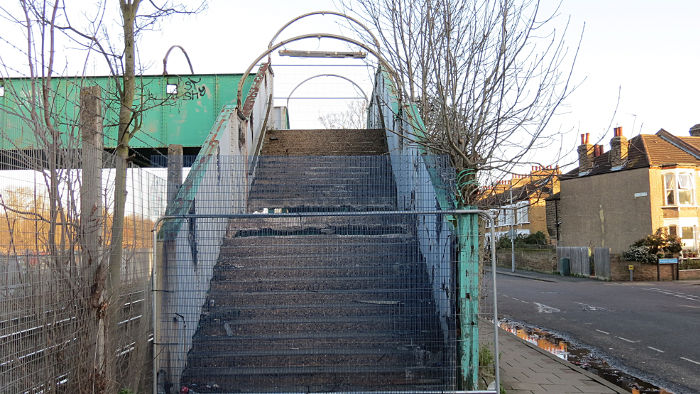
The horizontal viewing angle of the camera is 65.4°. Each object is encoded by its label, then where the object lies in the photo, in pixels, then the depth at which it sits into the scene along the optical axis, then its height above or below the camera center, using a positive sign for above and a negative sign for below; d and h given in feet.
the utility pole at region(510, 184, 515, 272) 124.75 -7.01
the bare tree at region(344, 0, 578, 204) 21.53 +5.98
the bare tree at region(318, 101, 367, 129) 117.82 +25.61
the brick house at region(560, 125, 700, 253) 102.17 +5.88
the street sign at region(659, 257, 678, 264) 91.60 -6.02
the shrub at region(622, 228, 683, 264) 92.32 -3.91
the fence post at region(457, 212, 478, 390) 17.76 -2.27
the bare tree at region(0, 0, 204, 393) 13.48 +0.38
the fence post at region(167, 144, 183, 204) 19.93 +2.14
